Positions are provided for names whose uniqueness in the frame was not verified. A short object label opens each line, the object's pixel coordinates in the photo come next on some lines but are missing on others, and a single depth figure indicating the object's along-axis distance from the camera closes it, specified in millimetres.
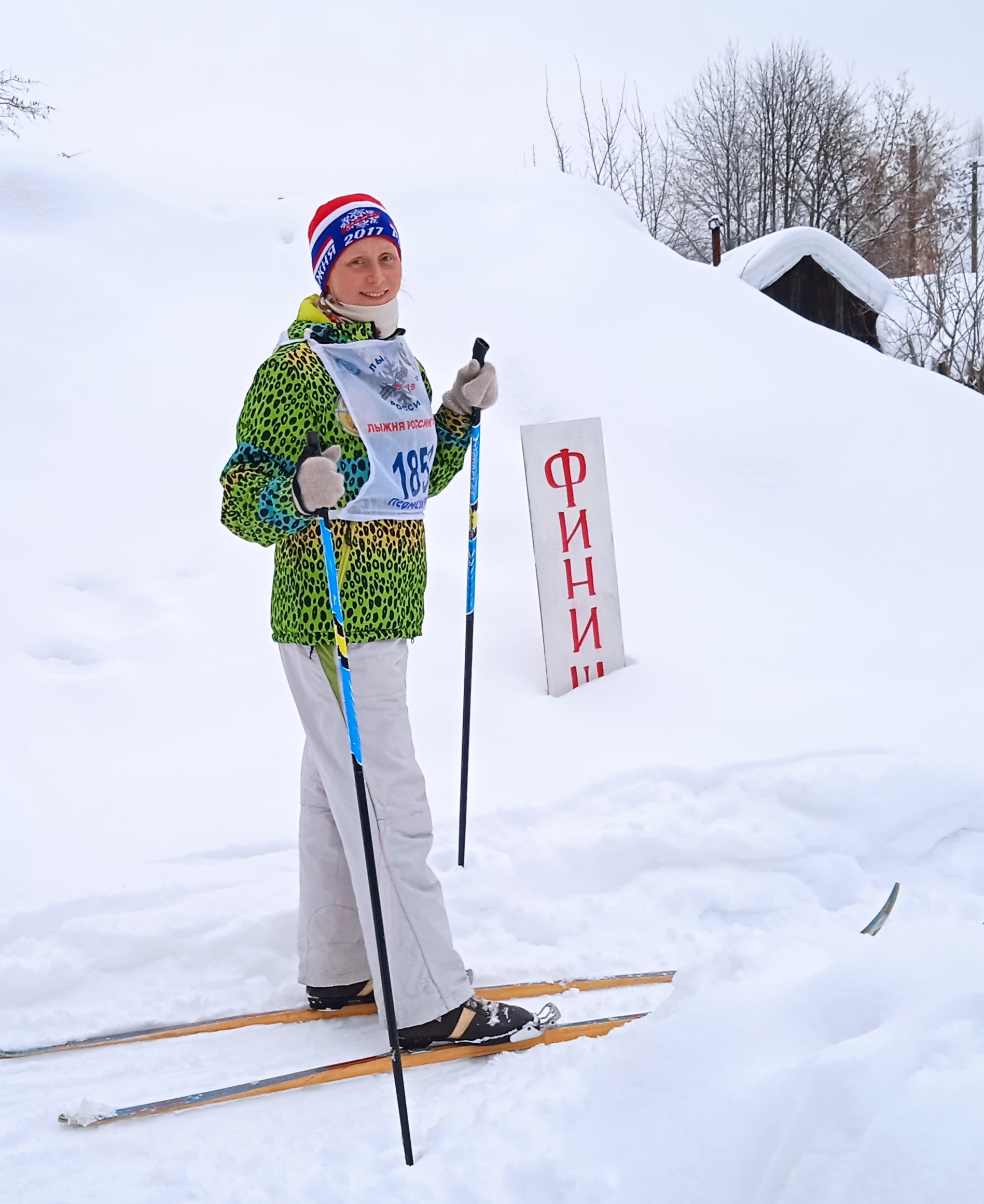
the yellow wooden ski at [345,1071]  1988
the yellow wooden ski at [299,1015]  2344
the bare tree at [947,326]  12656
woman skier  2135
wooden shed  13586
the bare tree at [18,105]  9336
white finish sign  4055
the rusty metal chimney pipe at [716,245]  12305
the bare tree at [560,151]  15484
